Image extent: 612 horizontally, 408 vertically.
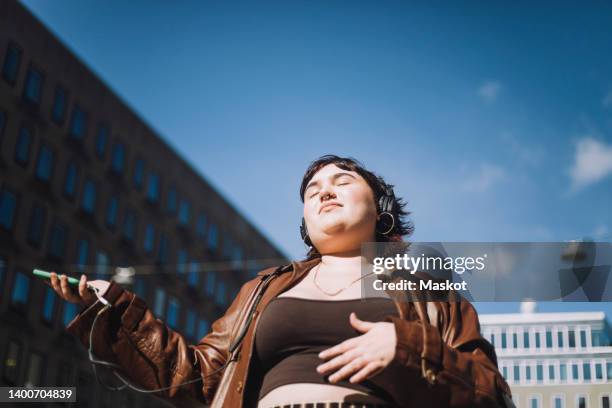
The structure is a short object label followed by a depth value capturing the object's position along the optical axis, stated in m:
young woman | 3.26
